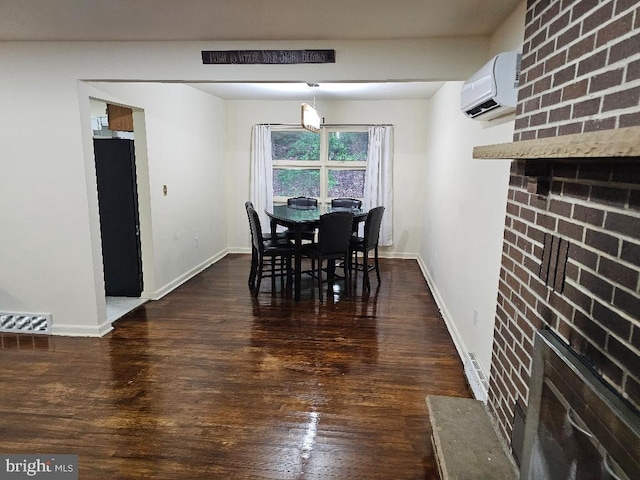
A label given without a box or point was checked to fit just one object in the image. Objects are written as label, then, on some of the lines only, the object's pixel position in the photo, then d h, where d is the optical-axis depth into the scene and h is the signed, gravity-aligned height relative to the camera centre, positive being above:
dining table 4.26 -0.50
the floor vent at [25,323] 3.45 -1.31
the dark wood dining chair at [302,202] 5.64 -0.40
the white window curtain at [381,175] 5.98 -0.01
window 6.19 +0.17
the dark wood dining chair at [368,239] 4.47 -0.75
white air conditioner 1.98 +0.47
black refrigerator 4.06 -0.46
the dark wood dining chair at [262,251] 4.34 -0.86
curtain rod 5.98 +0.74
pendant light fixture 4.33 +0.62
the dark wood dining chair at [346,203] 5.65 -0.41
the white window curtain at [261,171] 6.14 +0.02
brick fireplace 1.03 -0.10
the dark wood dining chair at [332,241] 4.08 -0.71
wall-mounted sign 2.84 +0.82
